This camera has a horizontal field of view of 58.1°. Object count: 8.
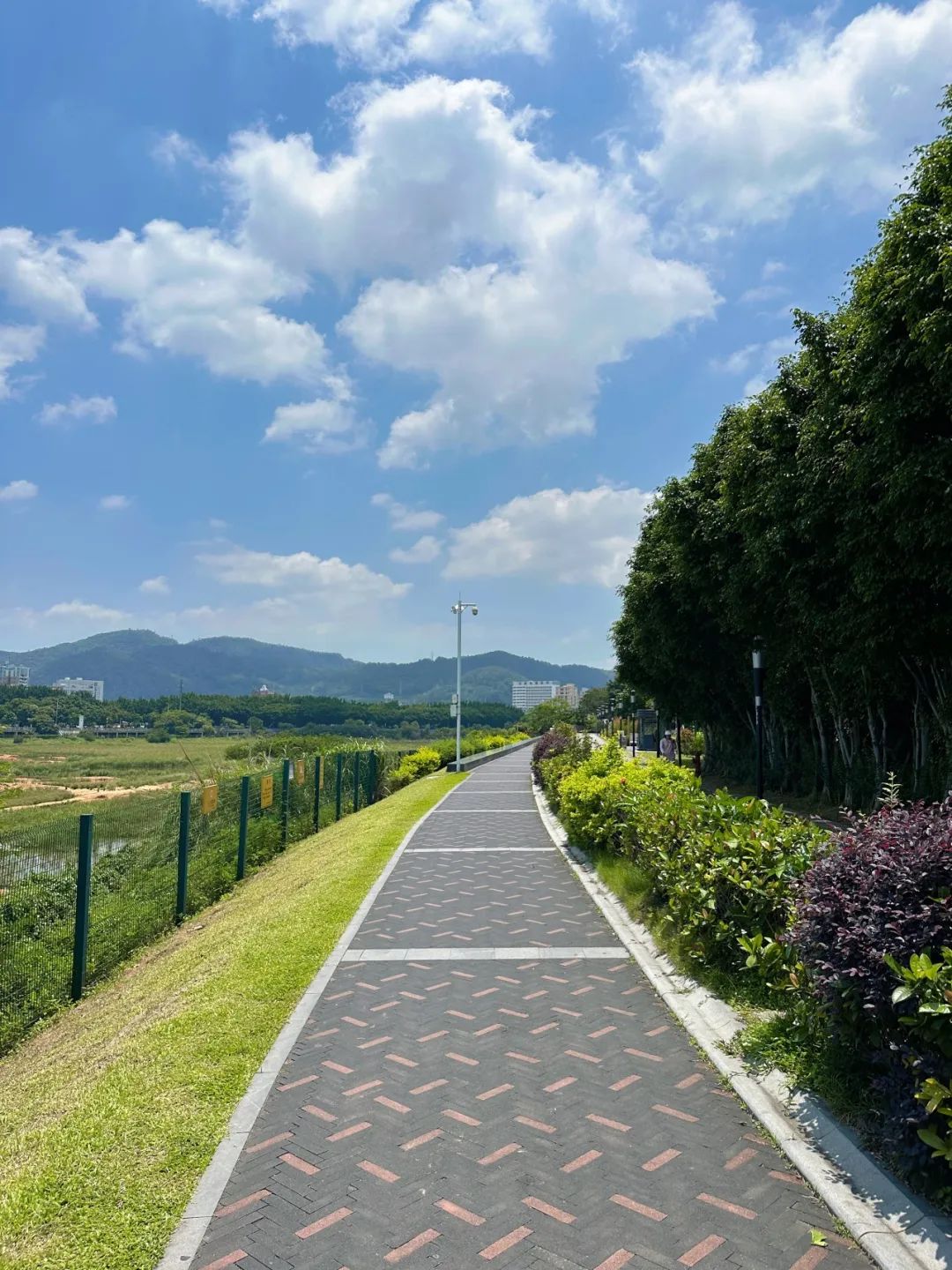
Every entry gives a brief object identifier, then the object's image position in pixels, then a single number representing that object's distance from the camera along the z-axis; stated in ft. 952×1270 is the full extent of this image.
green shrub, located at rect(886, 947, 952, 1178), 10.12
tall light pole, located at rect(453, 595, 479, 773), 120.20
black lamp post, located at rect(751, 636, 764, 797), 45.34
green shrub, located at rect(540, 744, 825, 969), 18.44
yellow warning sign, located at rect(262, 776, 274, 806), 46.94
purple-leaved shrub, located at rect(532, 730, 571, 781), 71.72
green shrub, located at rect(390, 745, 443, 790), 97.63
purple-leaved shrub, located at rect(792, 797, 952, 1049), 11.78
